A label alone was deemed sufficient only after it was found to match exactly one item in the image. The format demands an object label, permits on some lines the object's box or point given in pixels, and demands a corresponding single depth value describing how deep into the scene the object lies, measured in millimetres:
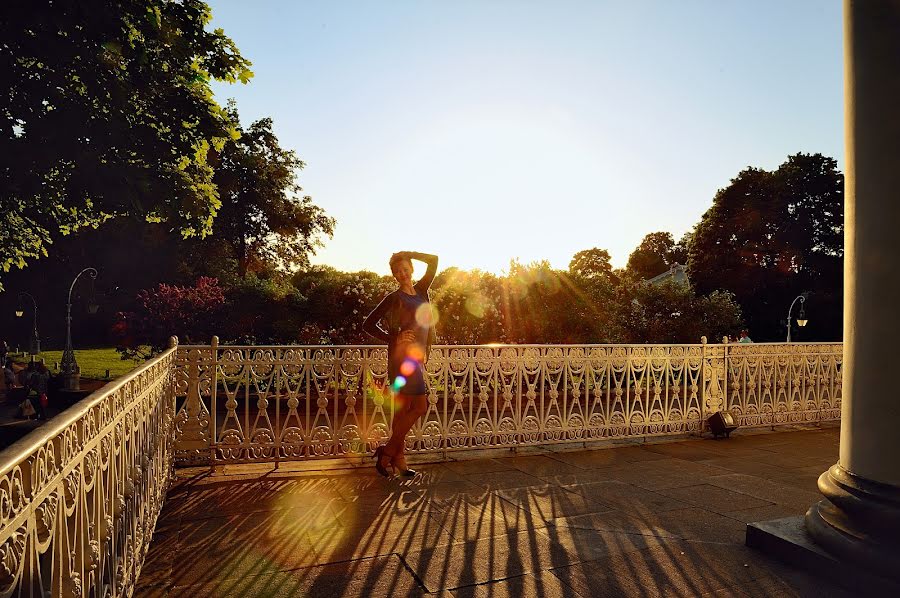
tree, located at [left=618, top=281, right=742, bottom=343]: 19547
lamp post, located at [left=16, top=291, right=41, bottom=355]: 33688
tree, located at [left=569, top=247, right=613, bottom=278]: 77250
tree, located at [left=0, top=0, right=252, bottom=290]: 10125
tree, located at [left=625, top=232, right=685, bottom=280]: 77938
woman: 5836
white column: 3465
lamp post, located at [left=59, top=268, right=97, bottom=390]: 22750
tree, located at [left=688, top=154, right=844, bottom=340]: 35906
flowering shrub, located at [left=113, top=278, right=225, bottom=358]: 17750
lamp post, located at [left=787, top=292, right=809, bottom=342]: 27312
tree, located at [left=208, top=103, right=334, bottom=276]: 34656
